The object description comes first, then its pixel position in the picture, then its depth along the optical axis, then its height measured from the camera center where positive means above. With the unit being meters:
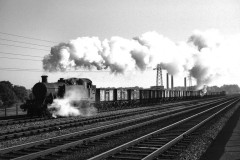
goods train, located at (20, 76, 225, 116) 21.66 -0.35
